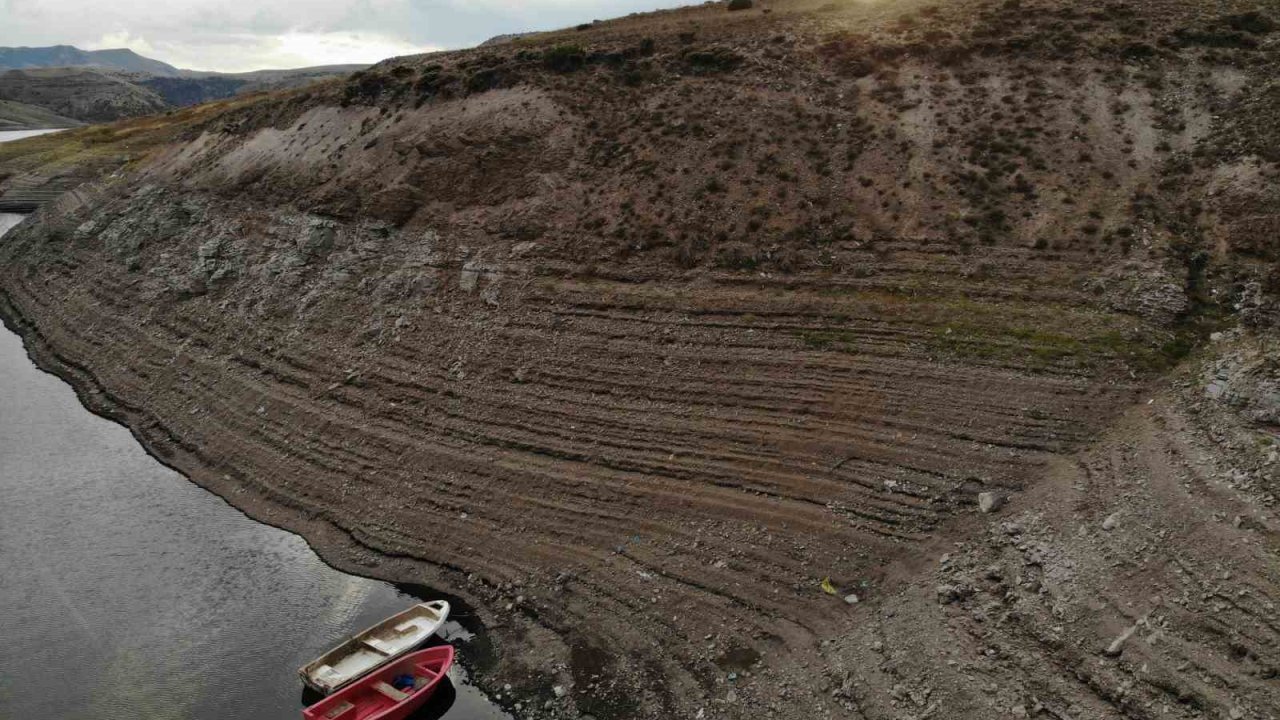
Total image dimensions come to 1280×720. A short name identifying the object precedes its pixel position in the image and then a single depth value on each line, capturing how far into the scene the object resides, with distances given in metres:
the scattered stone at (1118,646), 17.05
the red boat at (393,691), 20.91
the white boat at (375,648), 21.83
